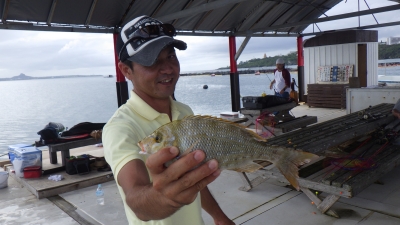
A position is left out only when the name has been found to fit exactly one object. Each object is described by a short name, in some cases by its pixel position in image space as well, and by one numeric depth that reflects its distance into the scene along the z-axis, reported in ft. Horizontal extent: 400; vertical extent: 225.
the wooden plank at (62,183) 17.67
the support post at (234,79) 42.51
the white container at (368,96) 26.23
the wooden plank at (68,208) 14.64
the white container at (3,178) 19.19
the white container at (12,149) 21.74
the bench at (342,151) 12.80
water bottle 16.63
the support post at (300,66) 52.34
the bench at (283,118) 27.58
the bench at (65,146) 20.44
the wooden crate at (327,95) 42.42
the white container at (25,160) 20.10
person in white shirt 34.19
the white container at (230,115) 35.63
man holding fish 3.29
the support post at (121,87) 31.22
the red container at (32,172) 19.69
